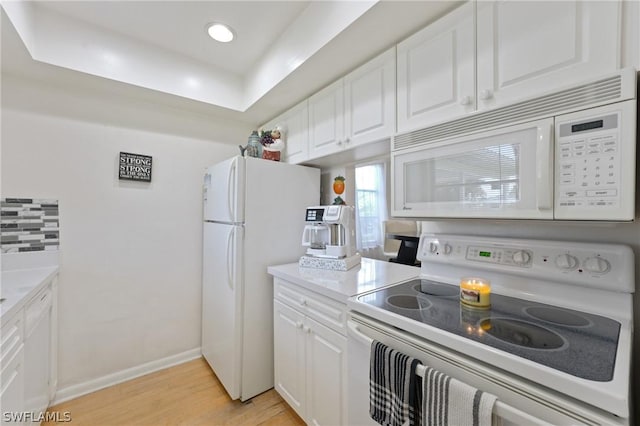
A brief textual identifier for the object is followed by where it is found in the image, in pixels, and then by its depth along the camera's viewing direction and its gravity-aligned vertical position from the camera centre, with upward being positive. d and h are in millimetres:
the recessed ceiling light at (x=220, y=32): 1768 +1228
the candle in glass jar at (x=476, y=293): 1021 -316
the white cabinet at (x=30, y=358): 1017 -724
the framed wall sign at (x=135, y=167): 2102 +343
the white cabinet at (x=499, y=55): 832 +602
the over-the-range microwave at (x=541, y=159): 771 +192
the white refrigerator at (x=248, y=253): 1832 -319
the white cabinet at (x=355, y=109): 1457 +642
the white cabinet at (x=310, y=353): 1295 -796
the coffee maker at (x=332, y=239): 1743 -196
